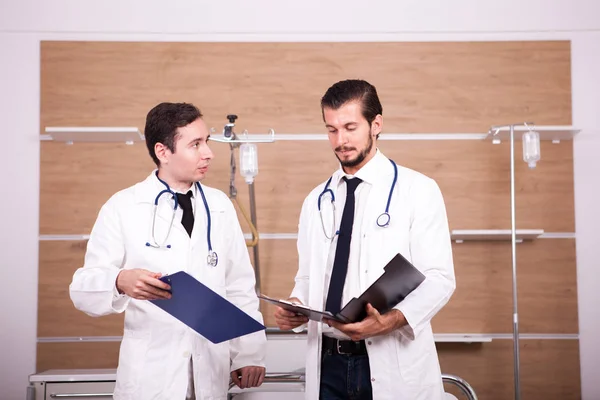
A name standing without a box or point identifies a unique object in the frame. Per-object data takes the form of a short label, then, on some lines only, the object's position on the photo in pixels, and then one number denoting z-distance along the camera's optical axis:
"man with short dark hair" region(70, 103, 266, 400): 2.02
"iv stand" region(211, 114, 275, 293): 3.17
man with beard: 1.92
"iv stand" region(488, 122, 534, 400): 3.32
